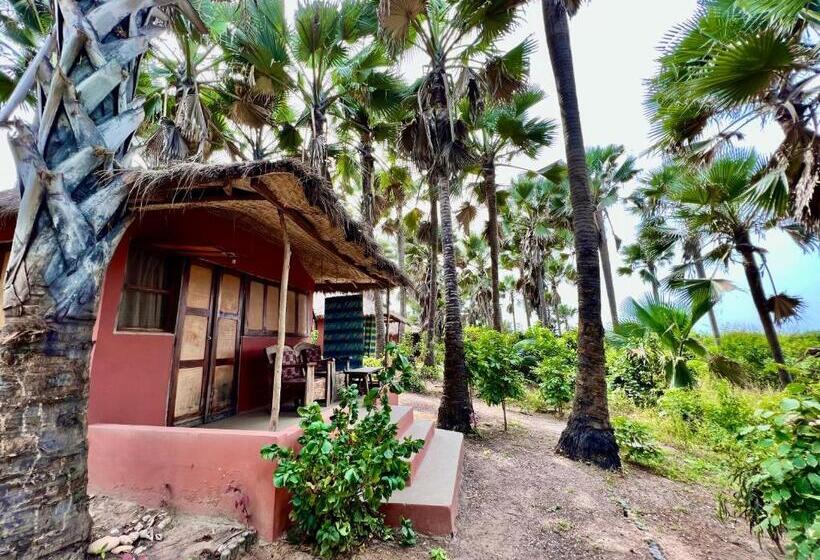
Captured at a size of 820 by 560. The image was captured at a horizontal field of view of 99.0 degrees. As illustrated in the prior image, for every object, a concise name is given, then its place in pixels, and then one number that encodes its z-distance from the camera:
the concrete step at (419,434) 4.15
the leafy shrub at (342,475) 2.75
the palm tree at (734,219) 6.77
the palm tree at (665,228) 8.38
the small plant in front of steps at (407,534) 3.06
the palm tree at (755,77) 4.16
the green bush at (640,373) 8.88
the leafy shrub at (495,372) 6.72
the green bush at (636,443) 5.39
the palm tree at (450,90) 6.38
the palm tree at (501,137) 9.00
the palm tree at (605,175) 13.61
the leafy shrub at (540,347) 11.71
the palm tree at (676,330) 7.88
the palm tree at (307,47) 6.33
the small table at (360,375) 6.47
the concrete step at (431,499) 3.32
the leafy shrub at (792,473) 2.00
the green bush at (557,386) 8.48
